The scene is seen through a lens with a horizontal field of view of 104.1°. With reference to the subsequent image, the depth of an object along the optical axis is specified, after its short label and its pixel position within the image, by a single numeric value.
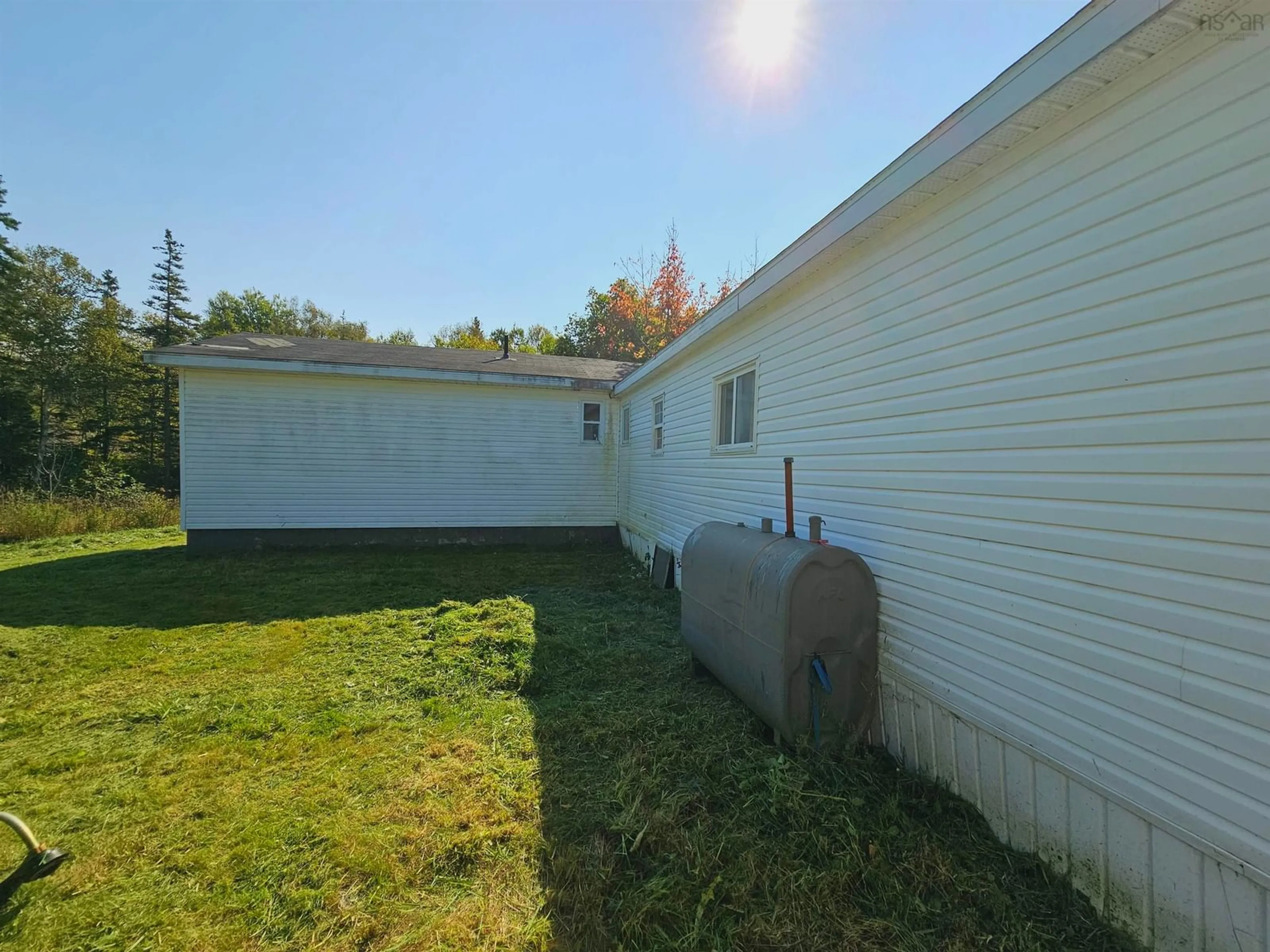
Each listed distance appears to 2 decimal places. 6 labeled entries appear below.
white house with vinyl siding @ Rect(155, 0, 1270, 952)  1.59
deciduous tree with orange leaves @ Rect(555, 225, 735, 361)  25.45
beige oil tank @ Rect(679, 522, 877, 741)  2.83
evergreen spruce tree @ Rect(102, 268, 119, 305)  23.09
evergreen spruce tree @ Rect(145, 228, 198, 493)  24.73
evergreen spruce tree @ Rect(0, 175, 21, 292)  17.45
